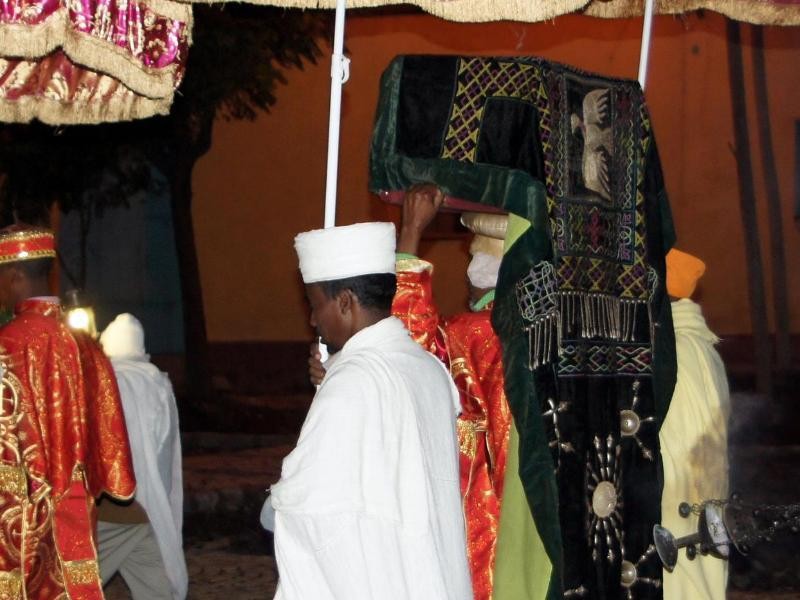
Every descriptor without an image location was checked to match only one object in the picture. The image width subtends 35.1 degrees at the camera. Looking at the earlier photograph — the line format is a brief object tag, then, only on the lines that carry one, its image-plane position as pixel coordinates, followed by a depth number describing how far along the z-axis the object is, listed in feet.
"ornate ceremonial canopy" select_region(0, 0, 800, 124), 12.24
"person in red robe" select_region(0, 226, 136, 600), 18.07
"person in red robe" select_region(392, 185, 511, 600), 15.78
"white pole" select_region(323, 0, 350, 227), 12.64
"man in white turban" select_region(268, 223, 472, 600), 10.94
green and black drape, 13.57
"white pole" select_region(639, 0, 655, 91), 14.85
